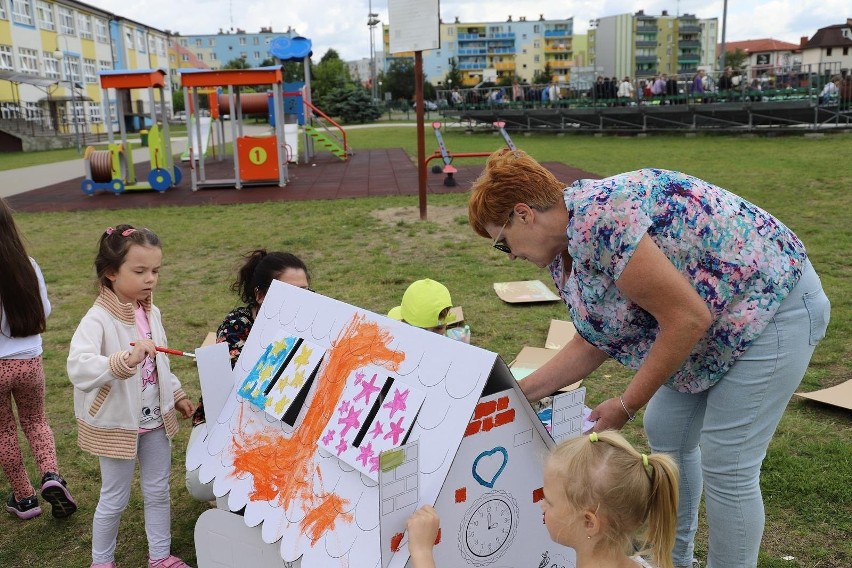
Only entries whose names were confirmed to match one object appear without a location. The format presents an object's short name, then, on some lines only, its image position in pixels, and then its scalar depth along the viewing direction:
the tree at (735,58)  88.50
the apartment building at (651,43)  97.25
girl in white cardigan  2.38
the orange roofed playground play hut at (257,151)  12.62
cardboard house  1.62
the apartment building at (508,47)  111.31
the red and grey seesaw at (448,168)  12.11
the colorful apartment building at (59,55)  35.75
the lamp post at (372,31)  55.03
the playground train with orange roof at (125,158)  12.38
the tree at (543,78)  70.25
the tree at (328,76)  54.25
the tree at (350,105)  44.36
